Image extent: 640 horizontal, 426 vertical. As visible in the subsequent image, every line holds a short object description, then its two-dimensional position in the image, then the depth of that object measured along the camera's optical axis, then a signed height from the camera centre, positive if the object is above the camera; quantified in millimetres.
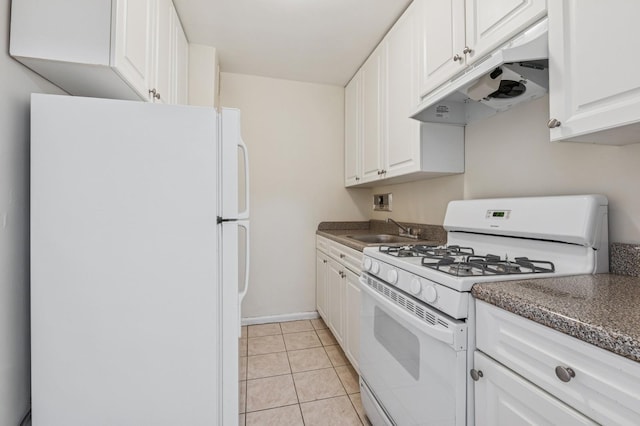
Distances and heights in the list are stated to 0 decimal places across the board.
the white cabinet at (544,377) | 562 -364
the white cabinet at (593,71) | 777 +419
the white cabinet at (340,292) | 1911 -586
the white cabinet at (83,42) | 986 +604
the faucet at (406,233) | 2244 -133
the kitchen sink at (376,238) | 2477 -186
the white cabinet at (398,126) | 1756 +658
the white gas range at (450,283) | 920 -249
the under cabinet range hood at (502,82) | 1001 +552
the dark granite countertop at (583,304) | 558 -211
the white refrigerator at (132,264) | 996 -169
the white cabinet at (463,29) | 1117 +815
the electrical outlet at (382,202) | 2756 +133
